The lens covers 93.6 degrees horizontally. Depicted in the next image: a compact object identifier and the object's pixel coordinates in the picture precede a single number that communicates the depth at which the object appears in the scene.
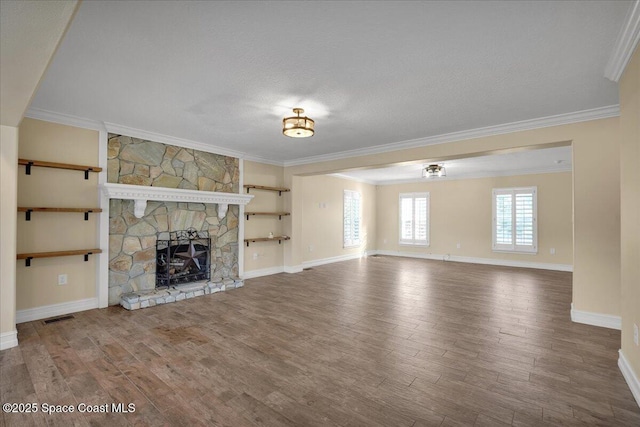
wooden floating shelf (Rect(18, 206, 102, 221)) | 3.50
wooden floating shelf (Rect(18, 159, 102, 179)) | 3.56
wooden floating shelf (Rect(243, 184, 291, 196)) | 6.16
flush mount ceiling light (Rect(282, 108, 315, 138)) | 3.41
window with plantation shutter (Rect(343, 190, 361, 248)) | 8.88
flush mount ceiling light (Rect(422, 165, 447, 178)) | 6.79
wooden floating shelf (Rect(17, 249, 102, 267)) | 3.50
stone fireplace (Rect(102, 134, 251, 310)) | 4.38
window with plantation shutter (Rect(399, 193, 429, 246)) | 9.38
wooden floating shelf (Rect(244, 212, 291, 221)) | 6.20
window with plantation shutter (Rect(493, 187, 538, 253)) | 7.60
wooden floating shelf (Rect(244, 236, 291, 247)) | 6.14
